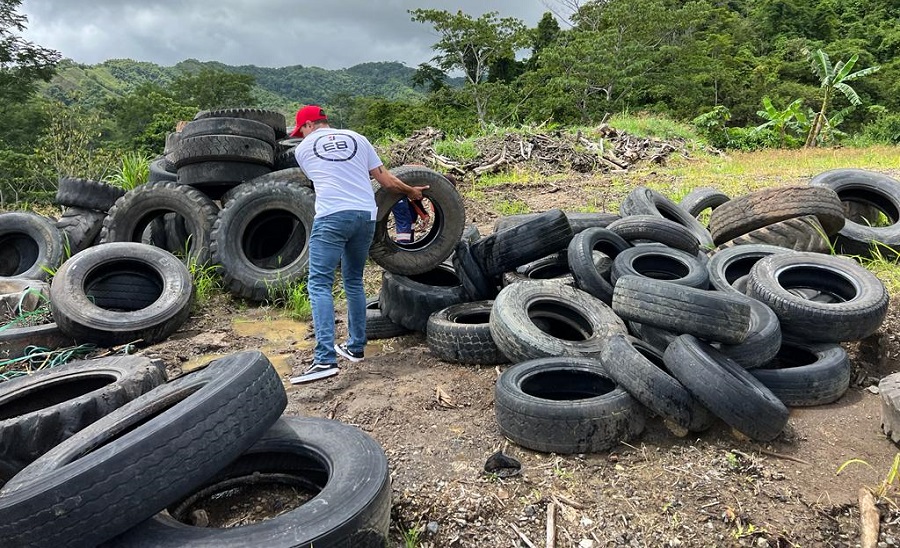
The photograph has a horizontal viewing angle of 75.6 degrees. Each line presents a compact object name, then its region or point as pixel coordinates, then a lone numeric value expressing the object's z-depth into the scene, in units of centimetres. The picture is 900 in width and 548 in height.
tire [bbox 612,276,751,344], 346
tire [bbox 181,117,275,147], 709
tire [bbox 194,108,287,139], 779
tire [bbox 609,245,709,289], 472
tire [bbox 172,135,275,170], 705
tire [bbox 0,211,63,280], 745
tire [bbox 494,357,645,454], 326
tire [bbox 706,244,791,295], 520
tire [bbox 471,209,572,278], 521
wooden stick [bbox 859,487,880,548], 260
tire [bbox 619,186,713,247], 671
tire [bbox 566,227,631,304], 480
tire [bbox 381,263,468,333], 541
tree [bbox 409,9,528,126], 3338
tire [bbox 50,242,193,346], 526
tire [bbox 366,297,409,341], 561
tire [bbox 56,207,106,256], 770
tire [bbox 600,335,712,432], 328
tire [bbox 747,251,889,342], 418
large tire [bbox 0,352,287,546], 213
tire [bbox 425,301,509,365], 464
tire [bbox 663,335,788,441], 318
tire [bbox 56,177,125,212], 788
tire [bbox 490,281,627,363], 415
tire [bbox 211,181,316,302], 663
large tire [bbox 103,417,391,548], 225
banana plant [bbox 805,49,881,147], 2589
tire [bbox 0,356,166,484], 308
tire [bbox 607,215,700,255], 545
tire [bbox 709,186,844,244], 580
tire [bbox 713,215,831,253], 616
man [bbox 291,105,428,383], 457
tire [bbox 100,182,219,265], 703
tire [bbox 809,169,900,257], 644
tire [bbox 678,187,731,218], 811
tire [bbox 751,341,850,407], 379
